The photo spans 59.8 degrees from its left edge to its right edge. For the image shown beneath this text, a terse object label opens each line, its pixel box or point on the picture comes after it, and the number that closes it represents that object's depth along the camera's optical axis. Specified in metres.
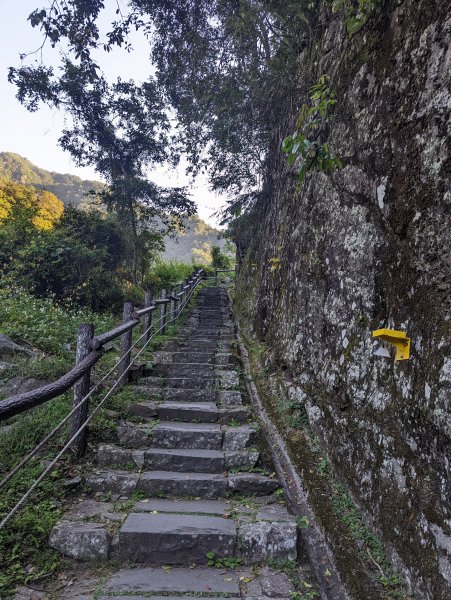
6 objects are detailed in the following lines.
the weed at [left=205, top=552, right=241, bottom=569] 2.65
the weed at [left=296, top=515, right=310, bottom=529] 2.91
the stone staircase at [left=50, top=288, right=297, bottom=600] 2.52
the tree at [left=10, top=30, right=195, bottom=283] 13.37
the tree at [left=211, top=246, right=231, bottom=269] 28.52
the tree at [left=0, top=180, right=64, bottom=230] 11.68
